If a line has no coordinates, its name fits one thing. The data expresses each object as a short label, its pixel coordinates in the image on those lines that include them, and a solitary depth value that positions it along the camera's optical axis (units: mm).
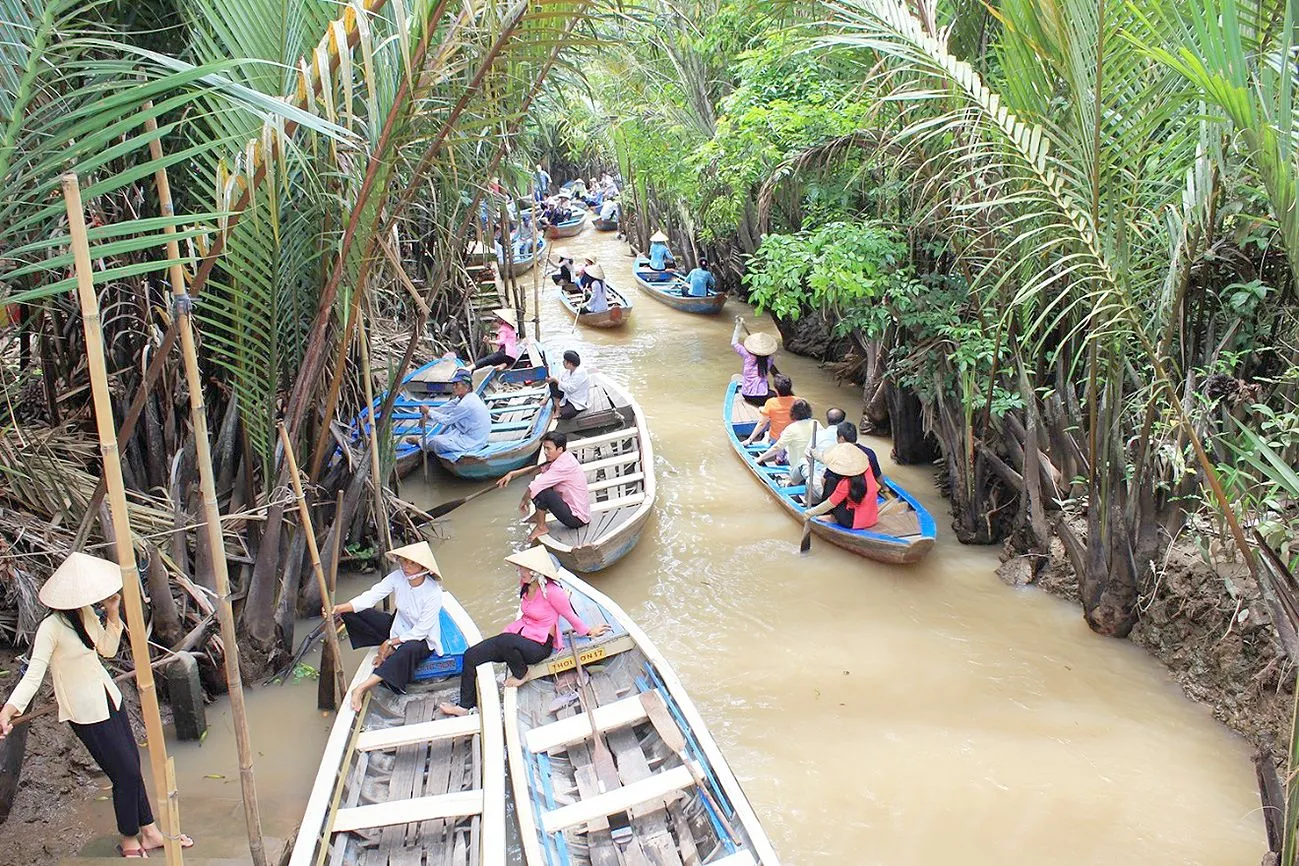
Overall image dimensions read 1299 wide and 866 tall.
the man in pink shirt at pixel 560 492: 7145
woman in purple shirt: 9875
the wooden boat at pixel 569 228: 26427
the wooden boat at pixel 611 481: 6953
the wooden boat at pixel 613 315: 15547
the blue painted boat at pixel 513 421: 8688
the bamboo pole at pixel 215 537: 2840
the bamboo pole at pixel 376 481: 5391
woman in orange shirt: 9070
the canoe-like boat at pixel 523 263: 19625
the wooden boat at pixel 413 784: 3898
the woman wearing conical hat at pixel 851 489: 6973
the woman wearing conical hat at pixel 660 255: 19156
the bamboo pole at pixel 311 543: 4246
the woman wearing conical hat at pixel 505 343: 10969
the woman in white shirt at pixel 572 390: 9477
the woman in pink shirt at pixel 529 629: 4934
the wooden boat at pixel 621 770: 3947
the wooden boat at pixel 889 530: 6883
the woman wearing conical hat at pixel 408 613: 4887
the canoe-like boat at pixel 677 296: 16438
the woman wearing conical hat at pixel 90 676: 3414
